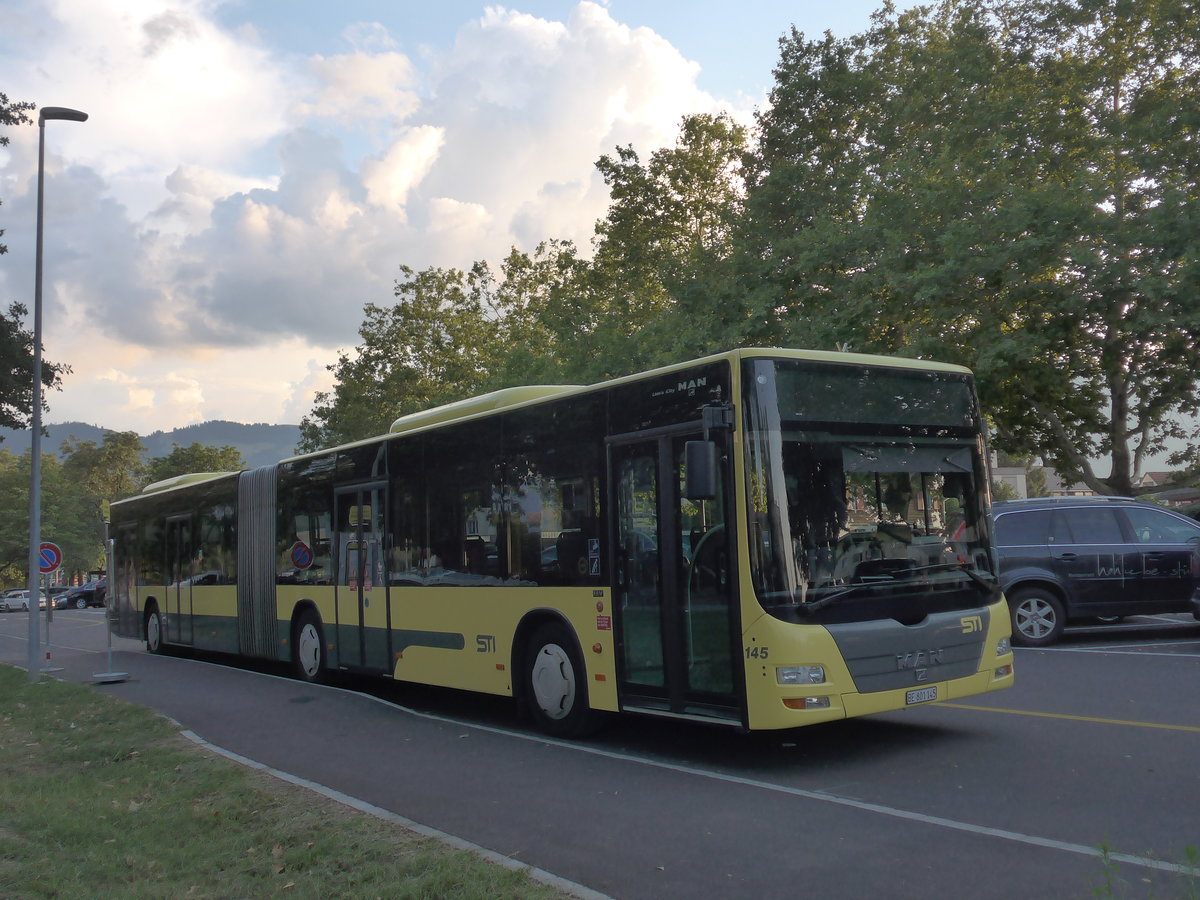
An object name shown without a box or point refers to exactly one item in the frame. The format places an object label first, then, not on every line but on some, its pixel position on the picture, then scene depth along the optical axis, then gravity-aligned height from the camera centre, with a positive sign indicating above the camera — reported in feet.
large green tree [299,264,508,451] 185.16 +38.26
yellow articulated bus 26.66 +0.82
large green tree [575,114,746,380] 133.80 +42.49
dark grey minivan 50.72 -0.21
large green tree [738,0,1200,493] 73.10 +23.63
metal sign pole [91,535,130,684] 76.36 +1.74
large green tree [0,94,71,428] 80.53 +17.44
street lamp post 59.72 +9.77
